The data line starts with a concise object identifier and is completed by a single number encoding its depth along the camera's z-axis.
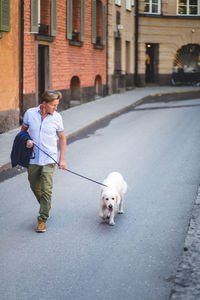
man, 12.94
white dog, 13.30
